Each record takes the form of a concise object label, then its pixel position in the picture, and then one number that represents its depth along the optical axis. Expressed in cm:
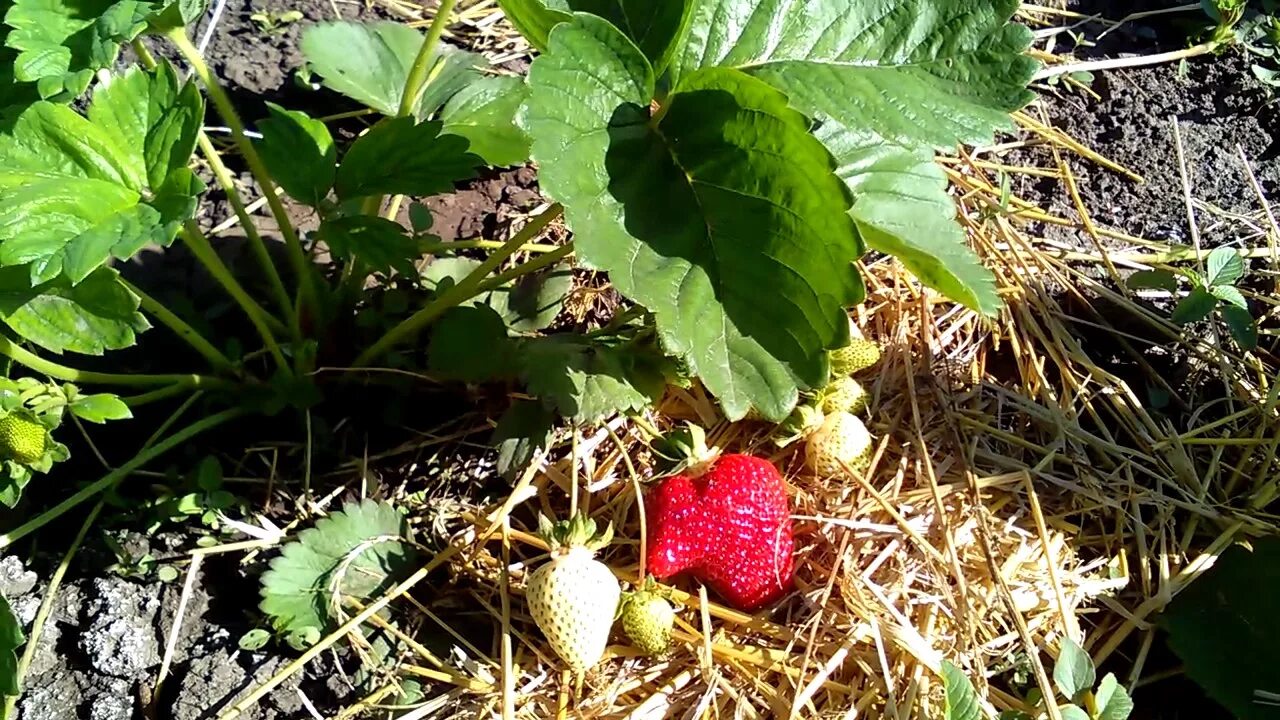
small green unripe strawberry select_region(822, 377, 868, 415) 37
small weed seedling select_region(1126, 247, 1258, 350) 41
